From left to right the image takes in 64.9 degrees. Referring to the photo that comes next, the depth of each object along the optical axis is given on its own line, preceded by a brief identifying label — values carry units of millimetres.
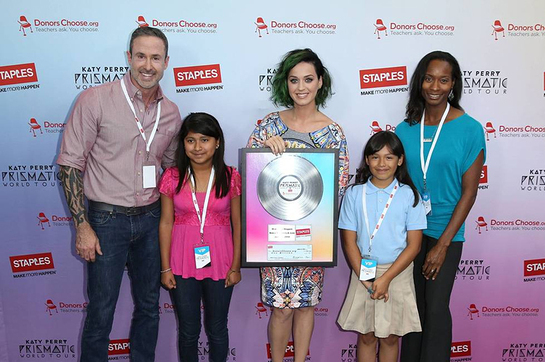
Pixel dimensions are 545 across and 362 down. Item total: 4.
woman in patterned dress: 2359
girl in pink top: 2279
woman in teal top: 2342
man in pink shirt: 2191
